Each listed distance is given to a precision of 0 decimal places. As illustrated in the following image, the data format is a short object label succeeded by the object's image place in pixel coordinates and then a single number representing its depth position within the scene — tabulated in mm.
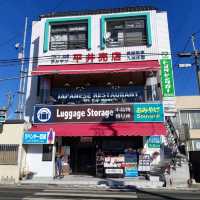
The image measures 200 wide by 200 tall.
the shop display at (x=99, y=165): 15157
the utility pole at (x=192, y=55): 12362
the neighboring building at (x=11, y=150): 14163
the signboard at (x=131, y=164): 14622
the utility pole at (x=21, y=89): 18205
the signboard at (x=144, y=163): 14537
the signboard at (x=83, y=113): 15122
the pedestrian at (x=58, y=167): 15028
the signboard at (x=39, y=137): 14689
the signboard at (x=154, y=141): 15332
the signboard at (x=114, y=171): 14689
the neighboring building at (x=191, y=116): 21344
